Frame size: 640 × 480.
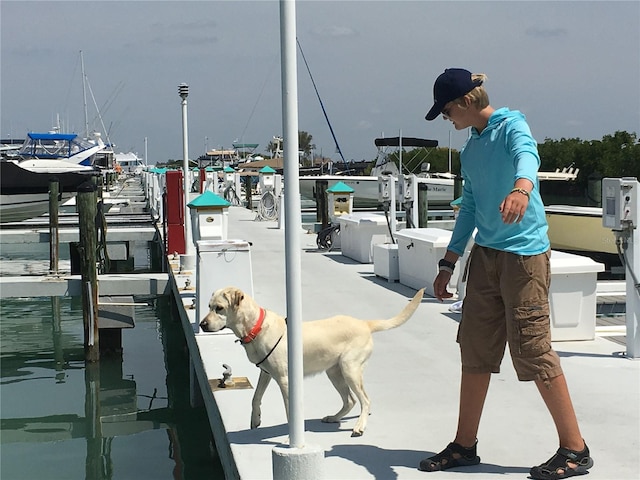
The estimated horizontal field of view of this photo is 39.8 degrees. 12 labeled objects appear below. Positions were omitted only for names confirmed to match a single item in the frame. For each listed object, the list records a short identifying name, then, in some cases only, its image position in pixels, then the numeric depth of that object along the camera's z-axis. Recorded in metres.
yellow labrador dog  5.02
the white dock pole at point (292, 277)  3.84
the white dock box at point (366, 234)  15.06
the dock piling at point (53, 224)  15.77
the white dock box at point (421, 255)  10.73
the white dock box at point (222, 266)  8.21
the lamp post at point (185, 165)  14.16
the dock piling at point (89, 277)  11.53
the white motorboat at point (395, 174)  37.47
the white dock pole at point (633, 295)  7.04
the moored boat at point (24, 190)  26.36
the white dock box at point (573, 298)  7.84
